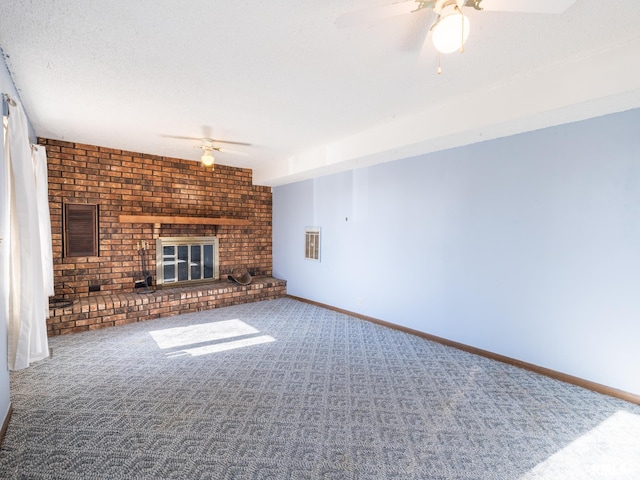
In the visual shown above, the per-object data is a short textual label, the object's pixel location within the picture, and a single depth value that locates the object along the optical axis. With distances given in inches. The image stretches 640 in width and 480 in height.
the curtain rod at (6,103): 81.1
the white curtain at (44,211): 129.9
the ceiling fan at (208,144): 148.7
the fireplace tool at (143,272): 186.5
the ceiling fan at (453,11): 53.7
